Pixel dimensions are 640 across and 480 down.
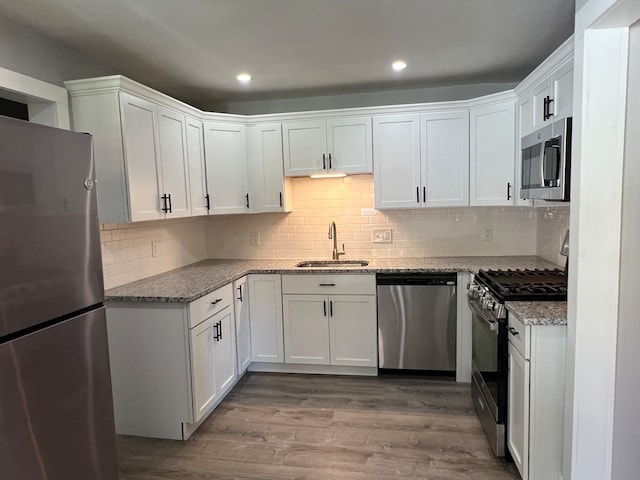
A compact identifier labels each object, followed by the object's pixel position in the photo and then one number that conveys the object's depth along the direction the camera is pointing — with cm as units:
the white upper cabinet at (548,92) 220
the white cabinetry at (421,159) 346
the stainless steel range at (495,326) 224
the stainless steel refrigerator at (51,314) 127
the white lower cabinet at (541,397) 196
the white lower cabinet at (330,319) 342
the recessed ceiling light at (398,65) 301
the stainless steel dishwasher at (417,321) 328
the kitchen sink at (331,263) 377
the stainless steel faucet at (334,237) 391
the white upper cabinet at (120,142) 254
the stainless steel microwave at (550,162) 201
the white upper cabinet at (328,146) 359
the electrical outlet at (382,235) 393
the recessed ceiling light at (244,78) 321
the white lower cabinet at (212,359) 264
